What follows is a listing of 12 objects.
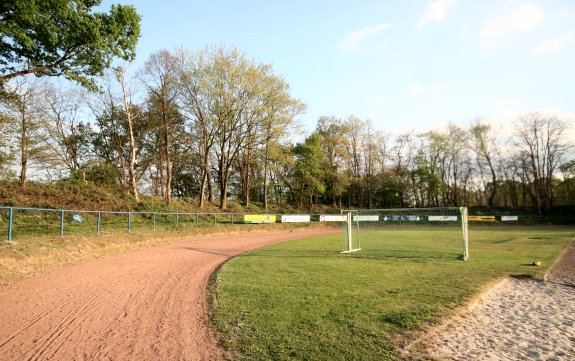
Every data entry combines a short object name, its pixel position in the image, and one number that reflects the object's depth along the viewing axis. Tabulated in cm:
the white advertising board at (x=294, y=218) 3298
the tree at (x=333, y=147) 5091
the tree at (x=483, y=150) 5841
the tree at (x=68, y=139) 2909
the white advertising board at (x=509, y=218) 4771
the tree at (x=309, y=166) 4647
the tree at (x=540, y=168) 5572
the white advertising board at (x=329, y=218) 3604
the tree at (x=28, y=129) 2225
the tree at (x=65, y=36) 1293
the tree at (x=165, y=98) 2906
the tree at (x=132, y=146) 2560
